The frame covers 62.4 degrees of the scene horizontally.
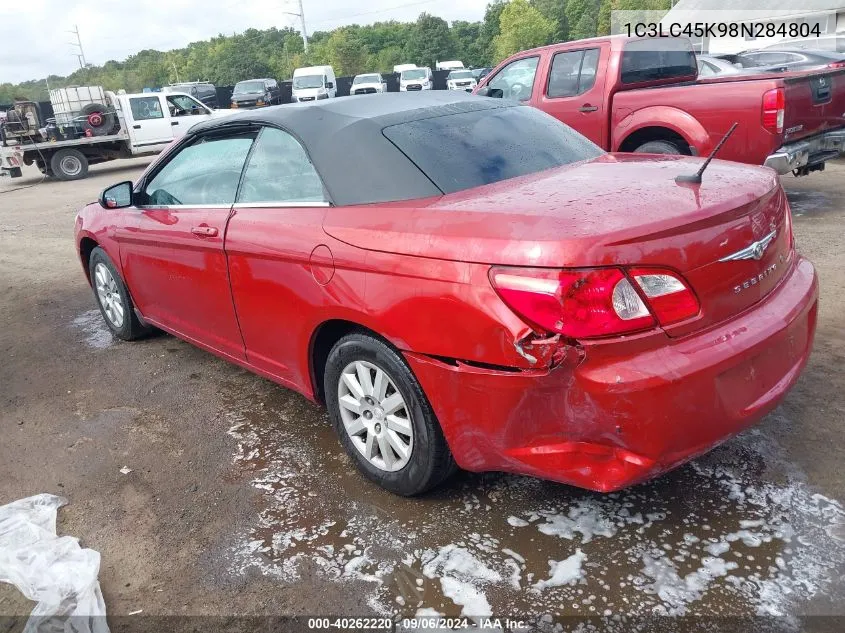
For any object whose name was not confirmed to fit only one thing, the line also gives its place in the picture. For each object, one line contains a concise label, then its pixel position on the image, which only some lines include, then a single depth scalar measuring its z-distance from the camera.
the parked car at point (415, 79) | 33.69
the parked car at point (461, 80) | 31.95
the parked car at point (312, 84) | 29.75
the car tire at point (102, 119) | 17.14
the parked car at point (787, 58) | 13.03
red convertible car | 2.13
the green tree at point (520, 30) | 72.06
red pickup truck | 6.23
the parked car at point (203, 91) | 34.03
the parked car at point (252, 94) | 29.11
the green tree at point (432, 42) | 82.00
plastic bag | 2.31
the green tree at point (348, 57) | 74.94
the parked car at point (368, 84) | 32.31
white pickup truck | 16.67
